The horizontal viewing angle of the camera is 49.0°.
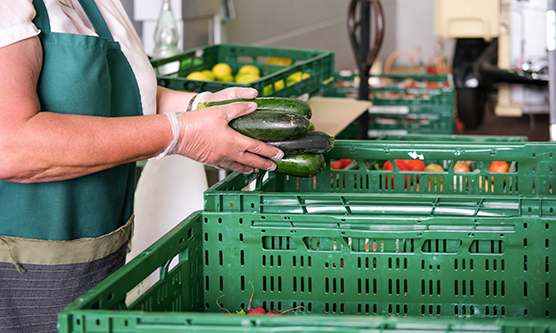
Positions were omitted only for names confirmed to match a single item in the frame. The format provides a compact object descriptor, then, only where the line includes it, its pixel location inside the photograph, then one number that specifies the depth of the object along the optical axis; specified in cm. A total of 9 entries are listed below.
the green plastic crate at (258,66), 225
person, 111
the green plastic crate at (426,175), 165
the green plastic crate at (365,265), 119
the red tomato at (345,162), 226
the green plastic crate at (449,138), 205
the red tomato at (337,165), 231
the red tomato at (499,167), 207
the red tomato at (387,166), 192
